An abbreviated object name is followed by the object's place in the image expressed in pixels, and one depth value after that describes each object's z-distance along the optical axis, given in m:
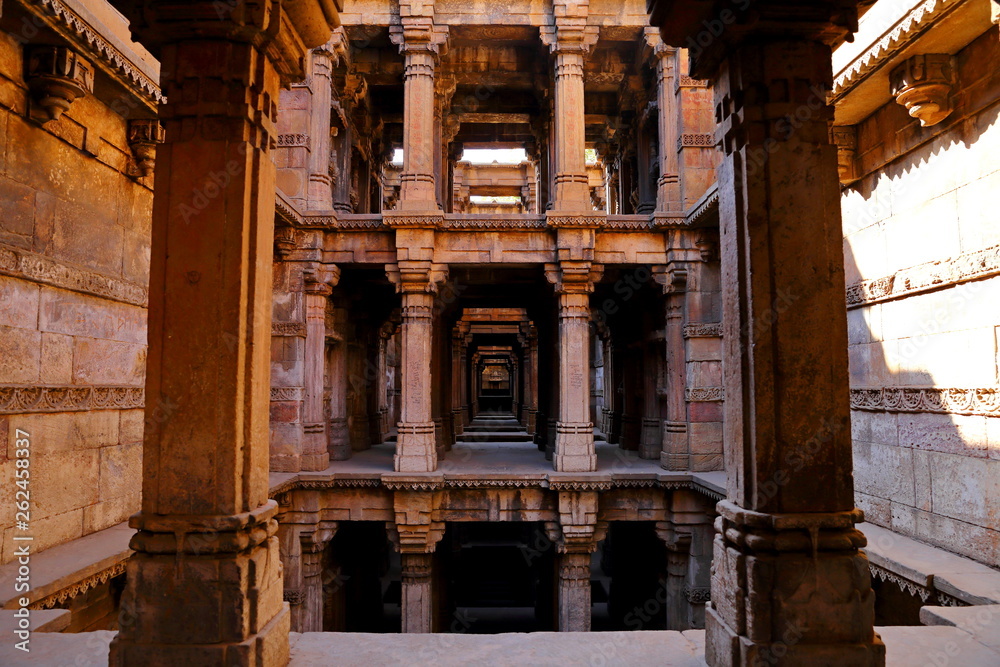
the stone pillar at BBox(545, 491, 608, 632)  9.80
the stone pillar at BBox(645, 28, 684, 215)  10.96
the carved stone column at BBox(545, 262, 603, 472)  10.22
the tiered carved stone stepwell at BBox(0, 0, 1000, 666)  2.96
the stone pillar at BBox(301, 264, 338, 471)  10.48
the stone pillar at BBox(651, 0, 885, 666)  2.84
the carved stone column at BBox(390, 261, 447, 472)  10.15
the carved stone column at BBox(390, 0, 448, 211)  10.53
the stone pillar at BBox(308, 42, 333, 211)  10.77
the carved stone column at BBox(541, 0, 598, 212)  10.66
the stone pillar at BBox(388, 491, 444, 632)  9.84
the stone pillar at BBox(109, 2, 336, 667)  2.81
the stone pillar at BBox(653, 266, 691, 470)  10.64
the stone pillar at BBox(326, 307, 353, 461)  12.09
